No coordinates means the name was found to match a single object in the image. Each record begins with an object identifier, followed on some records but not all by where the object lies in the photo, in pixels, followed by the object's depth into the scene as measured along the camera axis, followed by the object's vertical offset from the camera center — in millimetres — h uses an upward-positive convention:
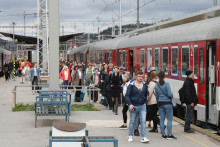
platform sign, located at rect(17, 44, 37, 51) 32969 +1510
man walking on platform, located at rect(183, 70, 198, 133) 11875 -791
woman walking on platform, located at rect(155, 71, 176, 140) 11094 -831
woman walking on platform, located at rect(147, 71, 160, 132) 11906 -935
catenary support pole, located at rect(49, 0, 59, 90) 16078 +802
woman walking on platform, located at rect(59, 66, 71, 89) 23312 -403
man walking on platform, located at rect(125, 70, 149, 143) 10703 -729
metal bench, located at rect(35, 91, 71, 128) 13073 -1272
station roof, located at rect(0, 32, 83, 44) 36656 +2440
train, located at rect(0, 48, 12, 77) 49625 +1136
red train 12744 +431
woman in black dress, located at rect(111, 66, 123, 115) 16345 -677
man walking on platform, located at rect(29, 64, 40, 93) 24781 -365
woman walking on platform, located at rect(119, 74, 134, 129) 12826 -1337
